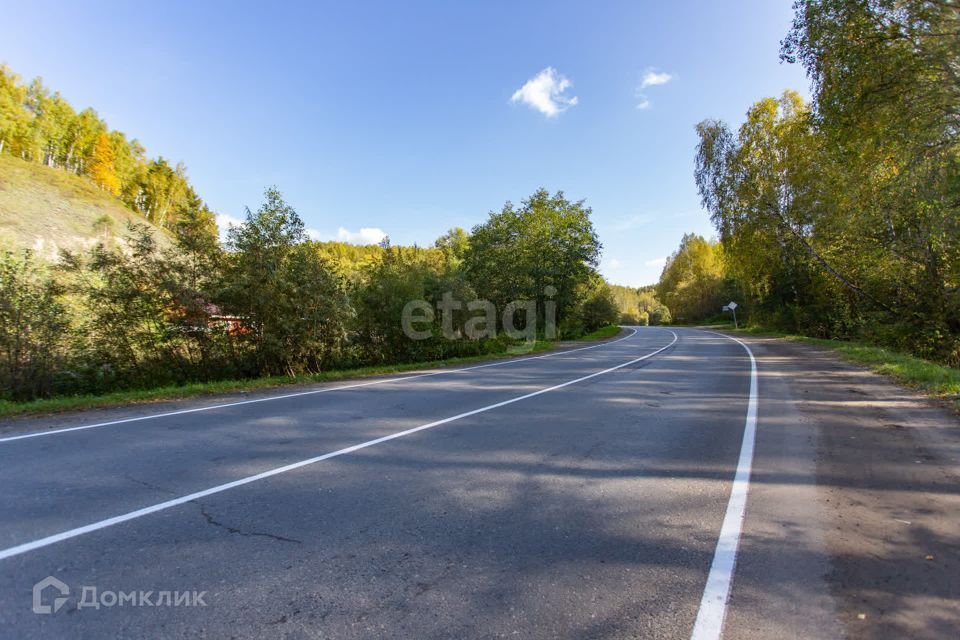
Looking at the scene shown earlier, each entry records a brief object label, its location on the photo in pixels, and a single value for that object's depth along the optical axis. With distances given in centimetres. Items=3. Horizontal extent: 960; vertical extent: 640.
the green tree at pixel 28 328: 1012
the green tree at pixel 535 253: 3184
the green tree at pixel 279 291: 1351
